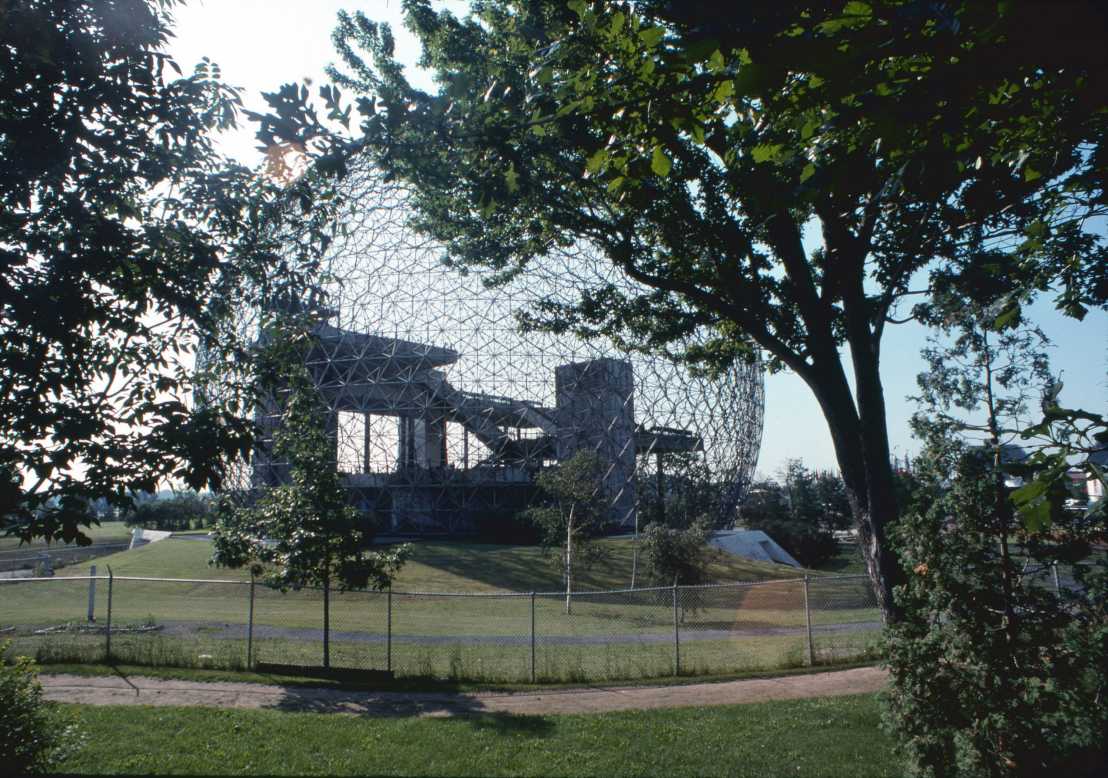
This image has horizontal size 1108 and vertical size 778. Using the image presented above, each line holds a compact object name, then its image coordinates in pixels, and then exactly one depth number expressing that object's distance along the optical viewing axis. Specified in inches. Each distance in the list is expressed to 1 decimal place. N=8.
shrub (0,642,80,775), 217.9
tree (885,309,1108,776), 201.3
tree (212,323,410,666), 487.5
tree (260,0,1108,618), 122.0
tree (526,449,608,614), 937.5
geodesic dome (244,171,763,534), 1453.0
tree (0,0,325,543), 179.9
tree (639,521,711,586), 849.5
